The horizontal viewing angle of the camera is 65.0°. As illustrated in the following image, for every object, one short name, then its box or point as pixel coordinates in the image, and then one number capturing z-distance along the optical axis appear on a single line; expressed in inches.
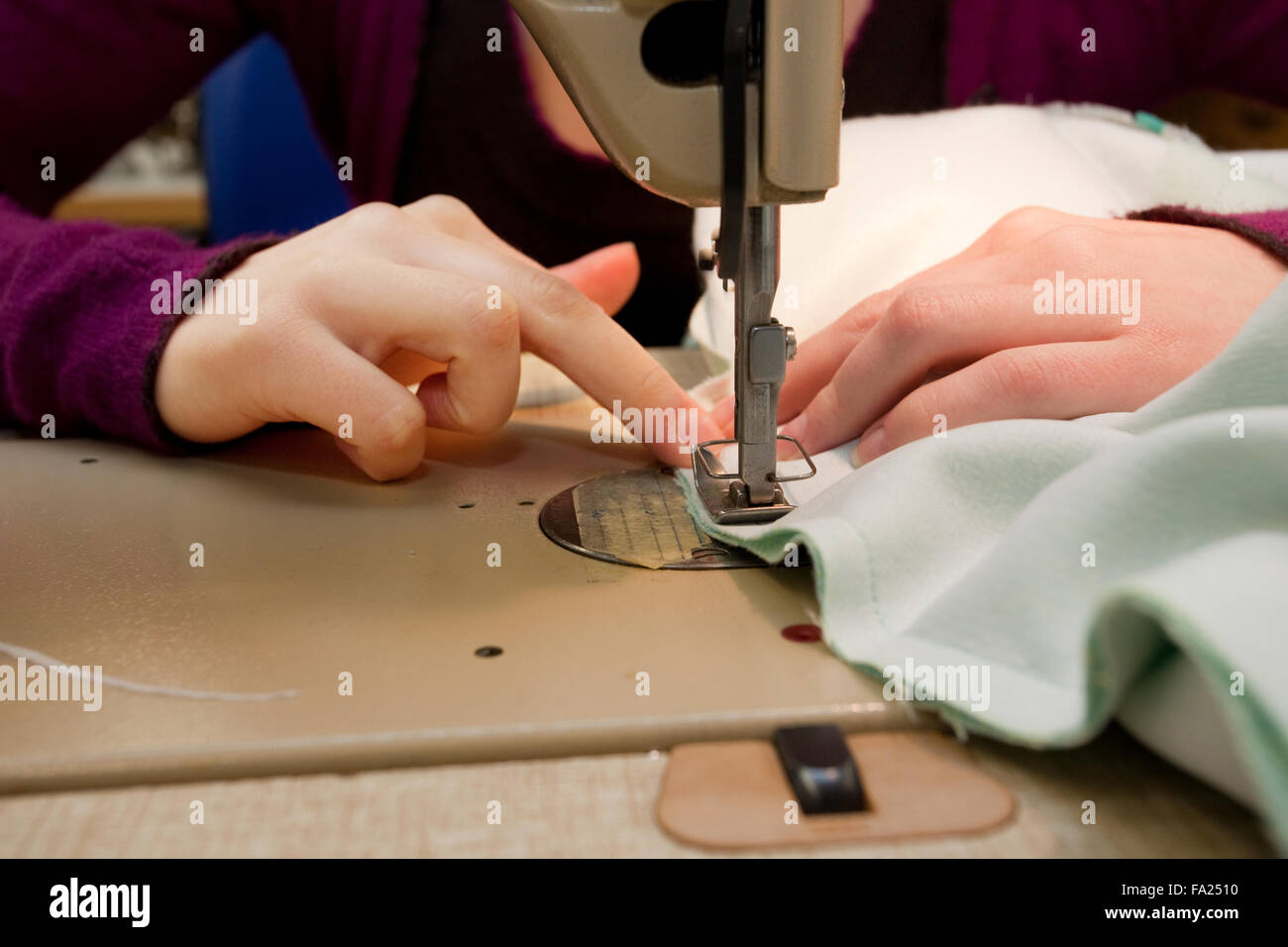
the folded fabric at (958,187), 29.2
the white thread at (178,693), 13.8
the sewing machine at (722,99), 17.0
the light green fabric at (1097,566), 10.6
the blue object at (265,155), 68.0
